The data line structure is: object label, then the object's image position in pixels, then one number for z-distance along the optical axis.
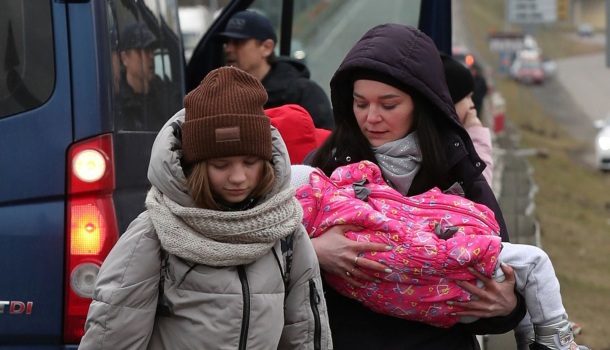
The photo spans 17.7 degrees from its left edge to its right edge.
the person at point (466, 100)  9.52
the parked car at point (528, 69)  123.55
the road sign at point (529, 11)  52.43
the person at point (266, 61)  10.09
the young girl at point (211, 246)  4.96
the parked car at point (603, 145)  51.00
